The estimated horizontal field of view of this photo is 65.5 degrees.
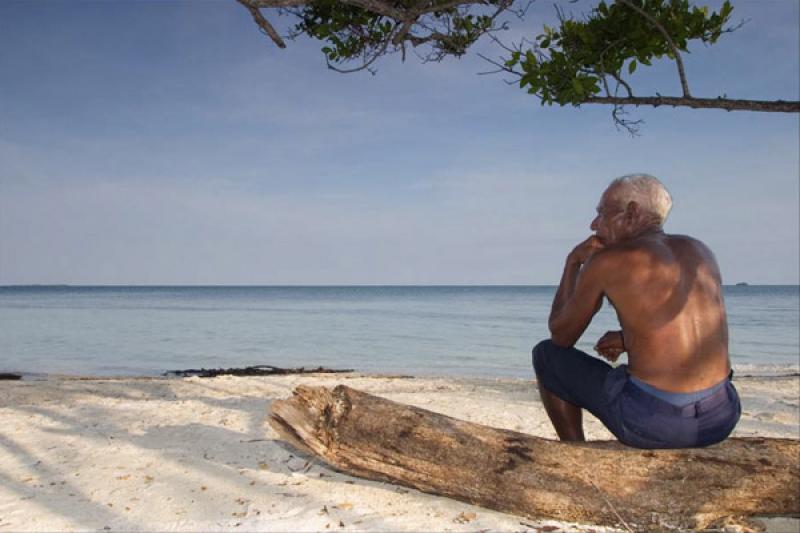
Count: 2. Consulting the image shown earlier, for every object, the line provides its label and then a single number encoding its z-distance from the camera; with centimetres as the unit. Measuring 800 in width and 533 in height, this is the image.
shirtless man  340
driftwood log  373
